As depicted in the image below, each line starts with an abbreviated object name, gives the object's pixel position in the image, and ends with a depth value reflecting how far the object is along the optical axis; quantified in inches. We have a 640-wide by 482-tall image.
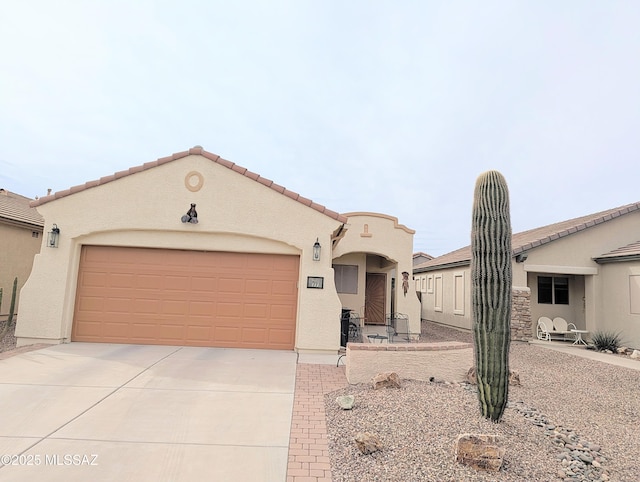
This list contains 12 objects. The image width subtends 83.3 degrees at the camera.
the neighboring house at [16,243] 508.1
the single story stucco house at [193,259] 360.2
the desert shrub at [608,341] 485.9
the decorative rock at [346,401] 200.5
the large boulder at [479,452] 135.6
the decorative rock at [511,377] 259.0
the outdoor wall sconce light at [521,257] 532.9
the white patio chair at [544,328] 557.3
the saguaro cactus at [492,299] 176.6
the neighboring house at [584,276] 502.0
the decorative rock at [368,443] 147.6
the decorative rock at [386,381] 236.2
